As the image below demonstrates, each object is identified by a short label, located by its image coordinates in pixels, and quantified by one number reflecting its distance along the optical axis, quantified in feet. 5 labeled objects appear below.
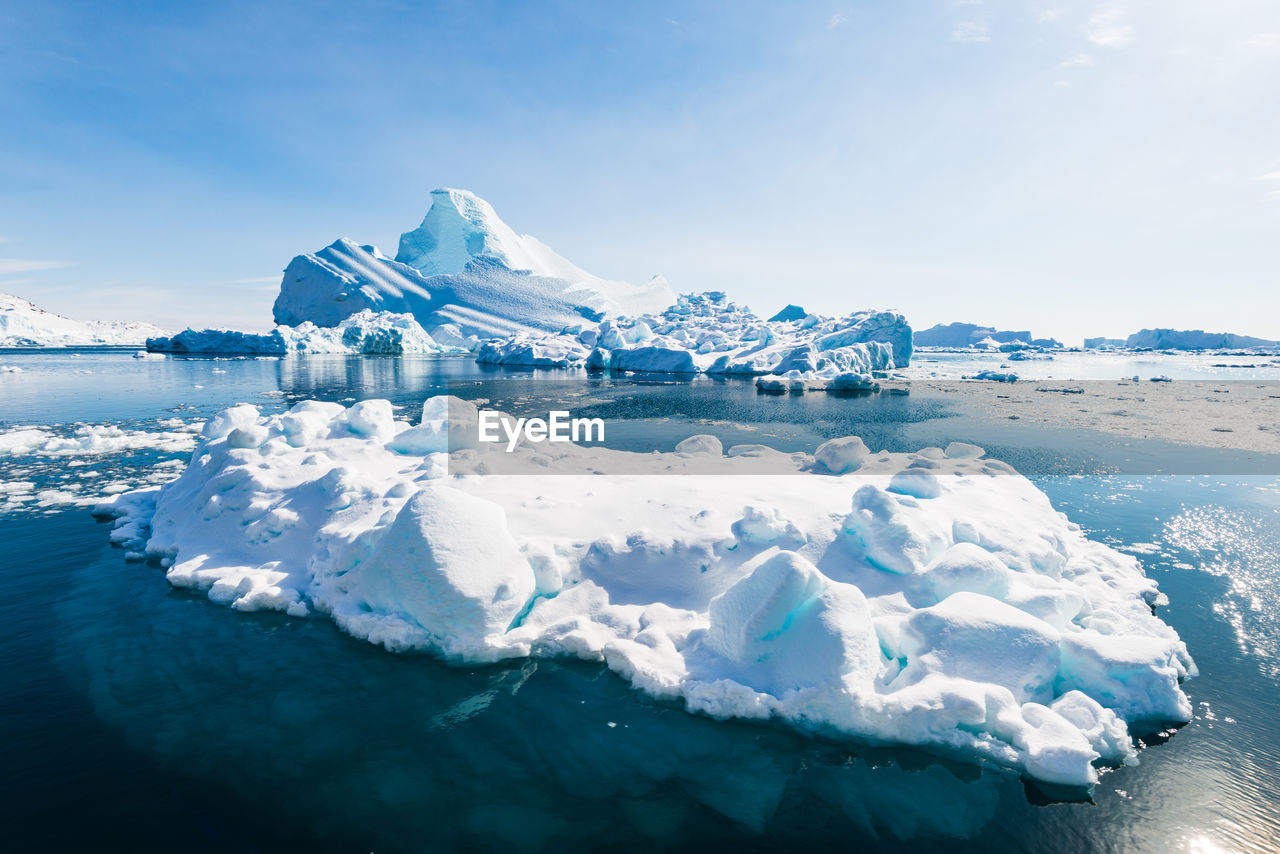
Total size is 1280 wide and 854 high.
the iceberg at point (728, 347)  147.02
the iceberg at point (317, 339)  219.61
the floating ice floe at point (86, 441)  43.86
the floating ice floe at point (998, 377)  132.67
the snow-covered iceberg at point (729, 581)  15.21
